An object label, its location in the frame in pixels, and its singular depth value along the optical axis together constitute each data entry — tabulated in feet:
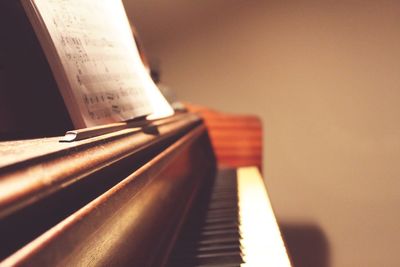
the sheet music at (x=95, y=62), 2.22
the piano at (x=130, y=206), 1.10
